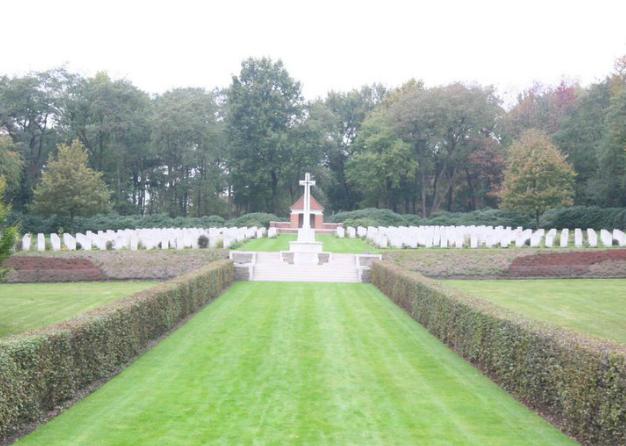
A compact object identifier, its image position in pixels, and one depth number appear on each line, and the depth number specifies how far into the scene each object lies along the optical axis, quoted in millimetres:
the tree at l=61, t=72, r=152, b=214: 51156
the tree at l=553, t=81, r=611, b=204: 45594
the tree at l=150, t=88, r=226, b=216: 52594
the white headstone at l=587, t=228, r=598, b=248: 28922
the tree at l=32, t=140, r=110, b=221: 38969
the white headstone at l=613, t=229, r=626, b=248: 29828
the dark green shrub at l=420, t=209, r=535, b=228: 46750
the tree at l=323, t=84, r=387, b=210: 61850
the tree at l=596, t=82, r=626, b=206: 38812
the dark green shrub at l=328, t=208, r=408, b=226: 47594
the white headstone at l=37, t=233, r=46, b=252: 27758
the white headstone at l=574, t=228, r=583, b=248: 29353
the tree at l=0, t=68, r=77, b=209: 48562
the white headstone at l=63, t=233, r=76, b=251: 29017
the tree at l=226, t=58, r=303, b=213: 54094
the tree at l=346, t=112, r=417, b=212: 52375
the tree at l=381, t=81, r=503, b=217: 50969
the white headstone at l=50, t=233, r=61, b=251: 27992
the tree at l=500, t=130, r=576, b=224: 39906
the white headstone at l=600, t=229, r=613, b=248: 29619
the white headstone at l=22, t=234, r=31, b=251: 28141
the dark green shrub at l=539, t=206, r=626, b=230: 42466
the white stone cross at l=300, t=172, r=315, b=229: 28719
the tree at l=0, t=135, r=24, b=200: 39725
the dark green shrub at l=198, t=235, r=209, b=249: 30594
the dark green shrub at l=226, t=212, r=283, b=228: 46338
